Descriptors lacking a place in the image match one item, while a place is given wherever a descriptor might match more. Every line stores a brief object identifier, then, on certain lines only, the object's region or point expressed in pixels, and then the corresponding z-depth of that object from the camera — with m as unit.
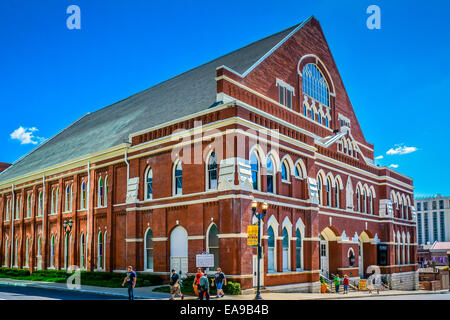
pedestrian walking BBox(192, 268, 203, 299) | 21.53
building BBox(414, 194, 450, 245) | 132.12
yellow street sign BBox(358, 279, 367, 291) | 38.12
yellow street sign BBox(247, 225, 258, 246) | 24.62
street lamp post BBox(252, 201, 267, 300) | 22.92
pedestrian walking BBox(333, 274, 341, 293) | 33.19
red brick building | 27.94
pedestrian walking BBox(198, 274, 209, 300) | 20.80
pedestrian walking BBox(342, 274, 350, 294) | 32.73
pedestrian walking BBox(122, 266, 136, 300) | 21.58
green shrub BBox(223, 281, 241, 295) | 24.70
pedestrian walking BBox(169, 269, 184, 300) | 22.67
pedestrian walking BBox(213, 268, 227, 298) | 23.41
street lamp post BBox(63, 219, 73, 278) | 33.47
